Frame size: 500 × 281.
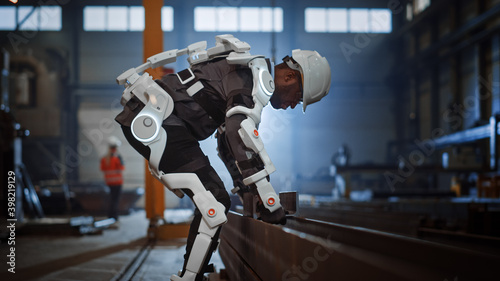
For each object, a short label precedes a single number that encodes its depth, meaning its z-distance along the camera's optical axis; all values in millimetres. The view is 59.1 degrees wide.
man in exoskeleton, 2342
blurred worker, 9094
